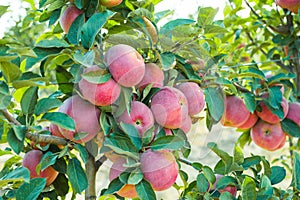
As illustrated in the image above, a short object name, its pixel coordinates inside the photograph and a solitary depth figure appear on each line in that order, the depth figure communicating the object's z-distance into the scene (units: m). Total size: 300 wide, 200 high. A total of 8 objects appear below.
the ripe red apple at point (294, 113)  1.26
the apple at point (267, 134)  1.26
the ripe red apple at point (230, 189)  0.91
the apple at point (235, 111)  1.15
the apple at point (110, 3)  0.84
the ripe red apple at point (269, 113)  1.22
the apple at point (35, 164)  0.85
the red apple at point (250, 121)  1.26
